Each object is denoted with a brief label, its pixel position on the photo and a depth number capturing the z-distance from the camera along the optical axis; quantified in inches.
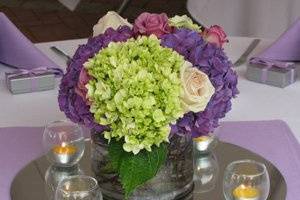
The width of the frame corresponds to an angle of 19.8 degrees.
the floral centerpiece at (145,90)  49.3
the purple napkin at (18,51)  80.2
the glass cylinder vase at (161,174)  54.5
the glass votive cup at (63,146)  62.1
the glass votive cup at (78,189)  53.1
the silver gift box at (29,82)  75.3
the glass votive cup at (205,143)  62.6
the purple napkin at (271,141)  62.3
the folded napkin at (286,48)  81.2
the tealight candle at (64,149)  62.2
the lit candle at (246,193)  55.3
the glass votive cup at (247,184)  55.0
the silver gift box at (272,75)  76.7
